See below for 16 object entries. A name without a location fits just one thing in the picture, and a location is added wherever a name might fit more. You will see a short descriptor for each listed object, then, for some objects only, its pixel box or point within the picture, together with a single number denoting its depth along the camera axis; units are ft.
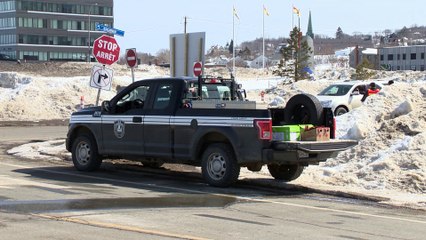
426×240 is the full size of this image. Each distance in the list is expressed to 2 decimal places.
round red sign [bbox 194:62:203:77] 74.93
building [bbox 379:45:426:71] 450.71
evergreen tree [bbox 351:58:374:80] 179.11
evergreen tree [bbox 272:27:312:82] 182.70
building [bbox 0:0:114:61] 424.05
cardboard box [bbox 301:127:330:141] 39.37
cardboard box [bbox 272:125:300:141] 38.27
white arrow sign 58.59
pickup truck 38.14
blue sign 68.54
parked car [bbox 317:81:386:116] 84.89
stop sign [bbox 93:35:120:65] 59.93
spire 457.68
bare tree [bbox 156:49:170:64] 637.84
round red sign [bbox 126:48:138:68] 64.86
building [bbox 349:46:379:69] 464.81
